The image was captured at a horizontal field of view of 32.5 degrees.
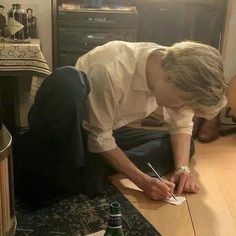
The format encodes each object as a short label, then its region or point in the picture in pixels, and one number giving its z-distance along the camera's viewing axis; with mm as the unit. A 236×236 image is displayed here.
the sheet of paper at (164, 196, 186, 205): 1637
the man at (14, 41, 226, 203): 1371
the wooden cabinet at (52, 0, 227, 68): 2414
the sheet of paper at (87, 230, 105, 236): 1388
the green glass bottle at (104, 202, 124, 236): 1012
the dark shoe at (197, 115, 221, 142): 2396
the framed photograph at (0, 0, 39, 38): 2490
